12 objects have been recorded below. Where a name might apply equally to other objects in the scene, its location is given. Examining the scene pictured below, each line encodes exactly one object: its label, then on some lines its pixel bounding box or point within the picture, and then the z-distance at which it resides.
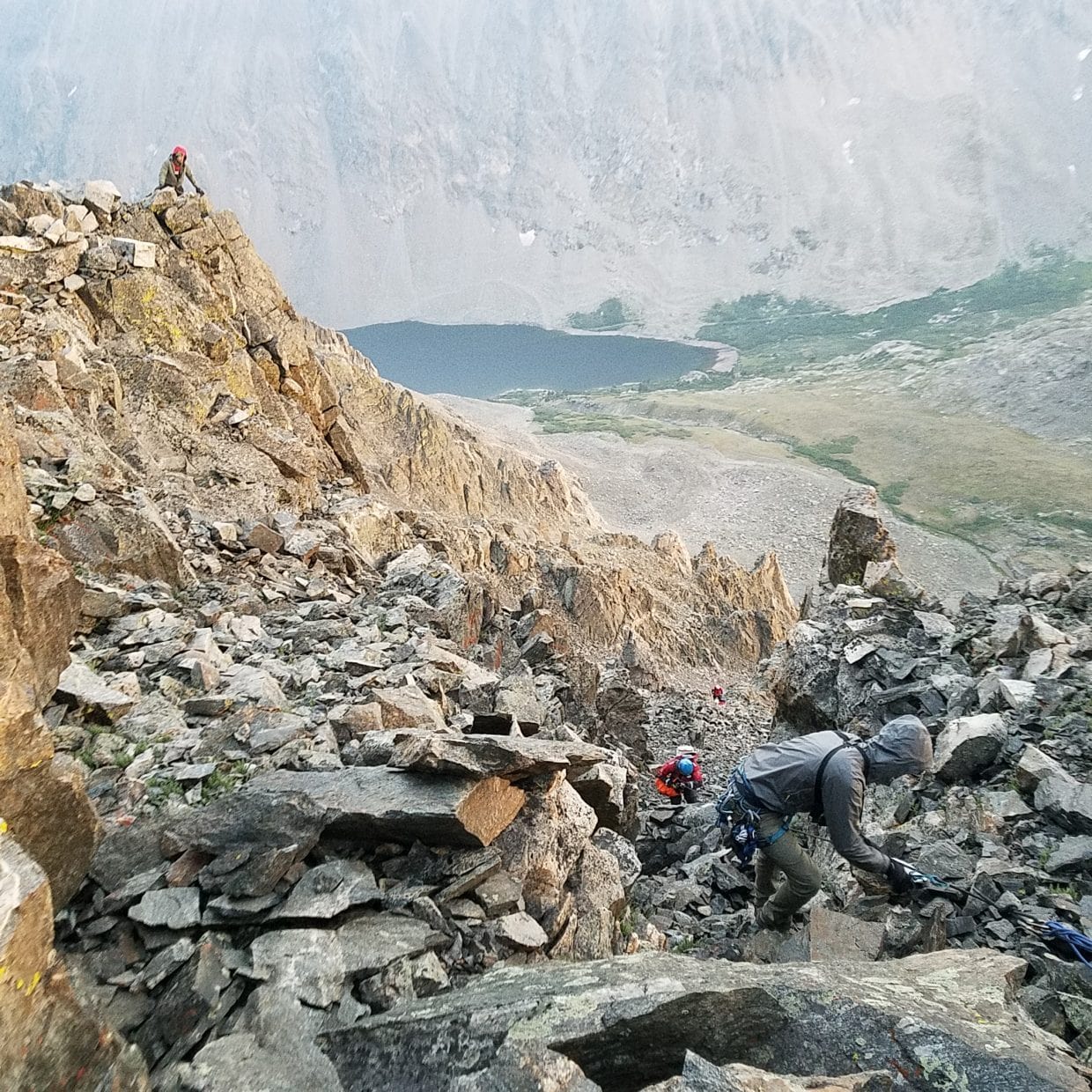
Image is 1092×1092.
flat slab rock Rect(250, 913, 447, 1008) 3.84
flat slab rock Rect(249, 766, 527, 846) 4.91
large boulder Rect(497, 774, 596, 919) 5.44
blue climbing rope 5.23
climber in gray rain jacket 6.22
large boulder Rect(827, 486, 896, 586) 17.80
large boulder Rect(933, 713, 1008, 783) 8.49
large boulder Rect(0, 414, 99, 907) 3.63
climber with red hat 17.70
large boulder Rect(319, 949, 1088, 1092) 3.22
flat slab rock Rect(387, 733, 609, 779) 5.17
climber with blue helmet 14.20
